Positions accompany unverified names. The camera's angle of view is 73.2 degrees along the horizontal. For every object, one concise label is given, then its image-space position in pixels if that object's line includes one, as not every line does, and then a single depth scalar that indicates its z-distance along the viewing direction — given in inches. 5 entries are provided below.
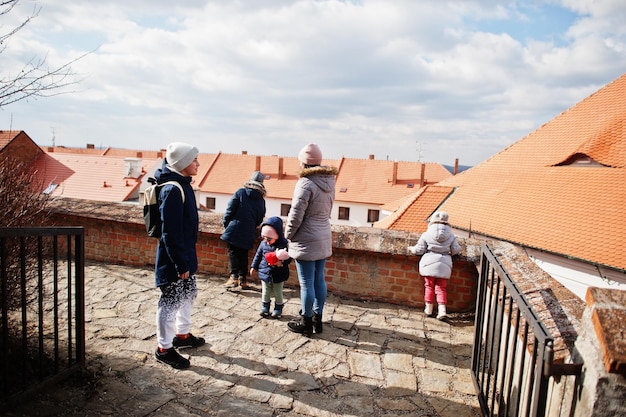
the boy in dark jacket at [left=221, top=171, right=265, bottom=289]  202.8
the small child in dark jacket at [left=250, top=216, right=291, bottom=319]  171.2
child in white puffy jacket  183.0
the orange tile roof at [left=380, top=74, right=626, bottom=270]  725.9
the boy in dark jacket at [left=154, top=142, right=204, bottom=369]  124.3
